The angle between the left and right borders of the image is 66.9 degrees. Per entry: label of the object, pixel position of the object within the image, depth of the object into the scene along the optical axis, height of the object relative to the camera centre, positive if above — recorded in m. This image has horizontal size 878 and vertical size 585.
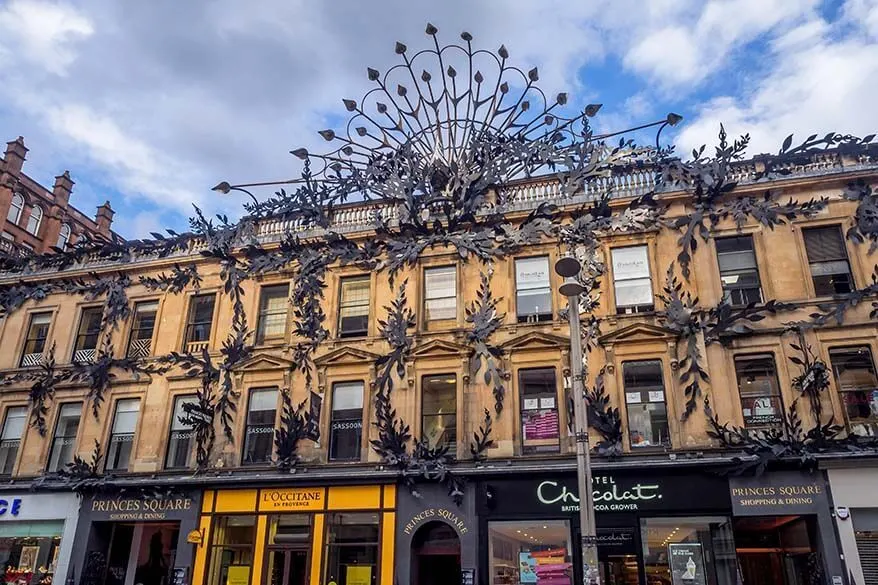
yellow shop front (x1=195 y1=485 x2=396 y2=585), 17.67 +1.38
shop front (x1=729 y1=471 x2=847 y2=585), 15.12 +1.76
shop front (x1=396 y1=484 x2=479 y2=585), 16.98 +1.35
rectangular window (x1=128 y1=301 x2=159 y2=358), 22.48 +8.19
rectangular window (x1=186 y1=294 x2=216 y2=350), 21.98 +8.25
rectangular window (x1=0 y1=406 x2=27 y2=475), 22.36 +4.71
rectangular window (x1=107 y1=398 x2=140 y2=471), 21.06 +4.54
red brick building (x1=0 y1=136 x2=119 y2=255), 41.28 +22.90
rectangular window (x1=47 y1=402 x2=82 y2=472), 21.69 +4.59
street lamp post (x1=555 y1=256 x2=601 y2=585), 9.52 +2.37
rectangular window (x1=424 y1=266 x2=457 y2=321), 19.97 +8.34
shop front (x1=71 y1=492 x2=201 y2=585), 19.34 +1.43
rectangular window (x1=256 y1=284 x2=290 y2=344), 21.24 +8.21
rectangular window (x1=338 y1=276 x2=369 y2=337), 20.47 +8.14
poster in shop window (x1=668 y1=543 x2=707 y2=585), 15.79 +0.70
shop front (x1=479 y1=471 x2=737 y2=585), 15.97 +1.49
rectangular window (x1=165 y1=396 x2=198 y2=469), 20.33 +4.10
